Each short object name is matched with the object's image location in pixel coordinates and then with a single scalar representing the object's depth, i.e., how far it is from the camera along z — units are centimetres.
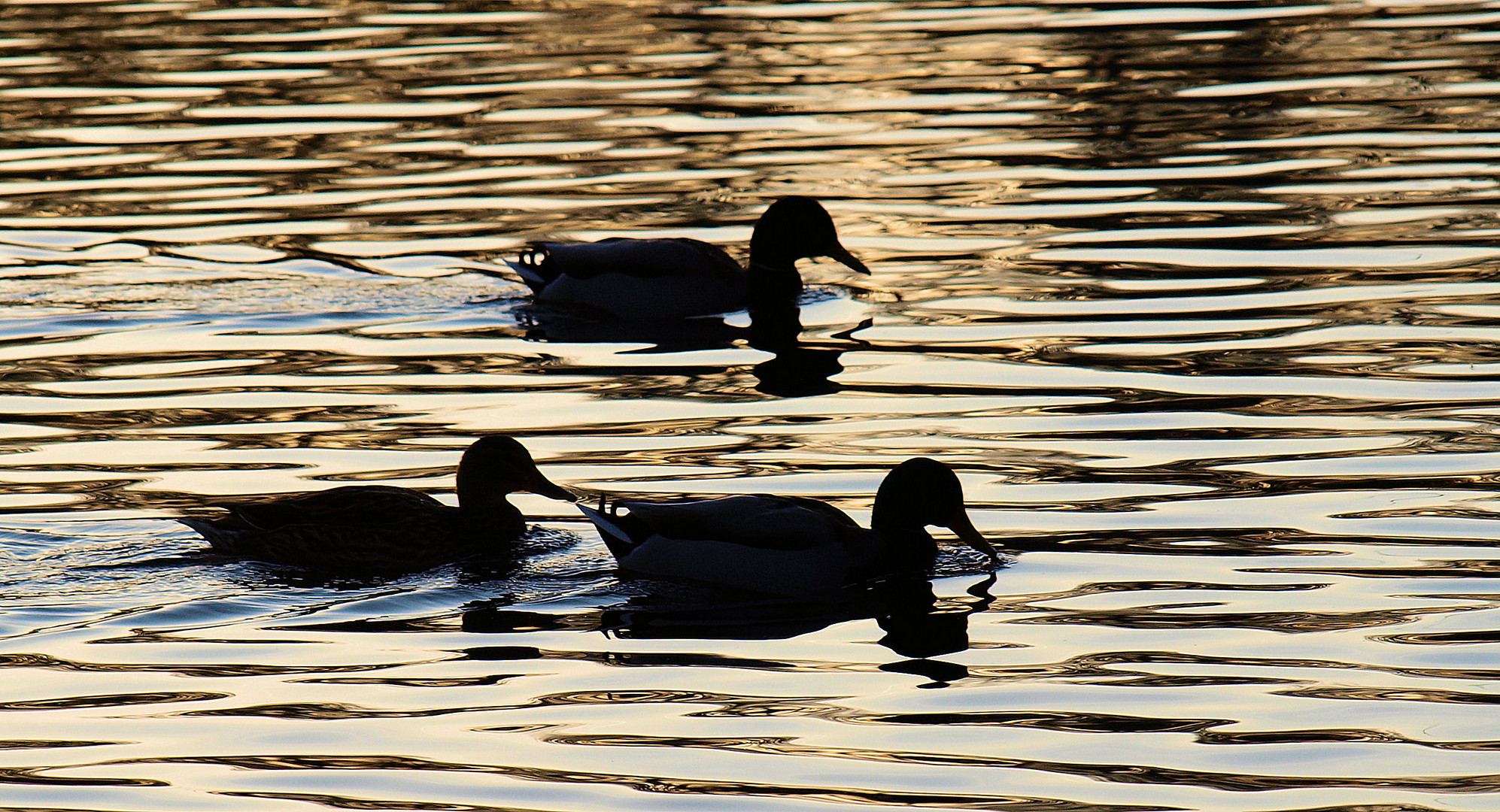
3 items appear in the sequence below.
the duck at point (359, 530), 1814
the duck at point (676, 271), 2903
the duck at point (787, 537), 1750
